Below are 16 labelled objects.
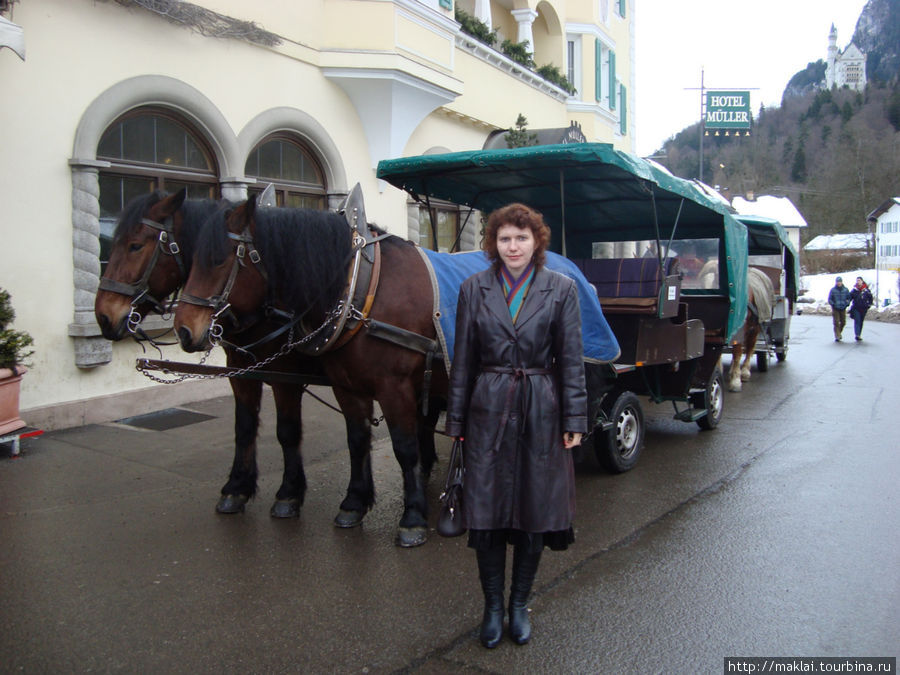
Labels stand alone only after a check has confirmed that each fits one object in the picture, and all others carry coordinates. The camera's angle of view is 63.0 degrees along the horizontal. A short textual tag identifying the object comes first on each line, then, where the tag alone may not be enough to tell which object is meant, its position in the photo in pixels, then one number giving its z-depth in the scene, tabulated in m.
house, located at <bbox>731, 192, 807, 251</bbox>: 57.12
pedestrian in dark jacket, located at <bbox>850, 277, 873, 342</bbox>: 18.28
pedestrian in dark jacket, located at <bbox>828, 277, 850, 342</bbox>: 18.17
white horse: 10.36
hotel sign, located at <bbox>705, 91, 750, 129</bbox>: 30.52
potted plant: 5.95
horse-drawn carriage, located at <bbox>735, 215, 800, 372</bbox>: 10.83
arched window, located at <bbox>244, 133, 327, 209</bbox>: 9.51
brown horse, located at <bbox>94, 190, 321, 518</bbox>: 4.13
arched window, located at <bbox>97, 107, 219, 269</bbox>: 7.67
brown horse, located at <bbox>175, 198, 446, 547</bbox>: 3.92
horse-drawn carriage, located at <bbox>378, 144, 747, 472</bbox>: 5.57
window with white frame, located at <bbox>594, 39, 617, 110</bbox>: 18.28
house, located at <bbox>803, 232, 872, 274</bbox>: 53.03
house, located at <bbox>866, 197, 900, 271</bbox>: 53.62
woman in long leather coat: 2.99
